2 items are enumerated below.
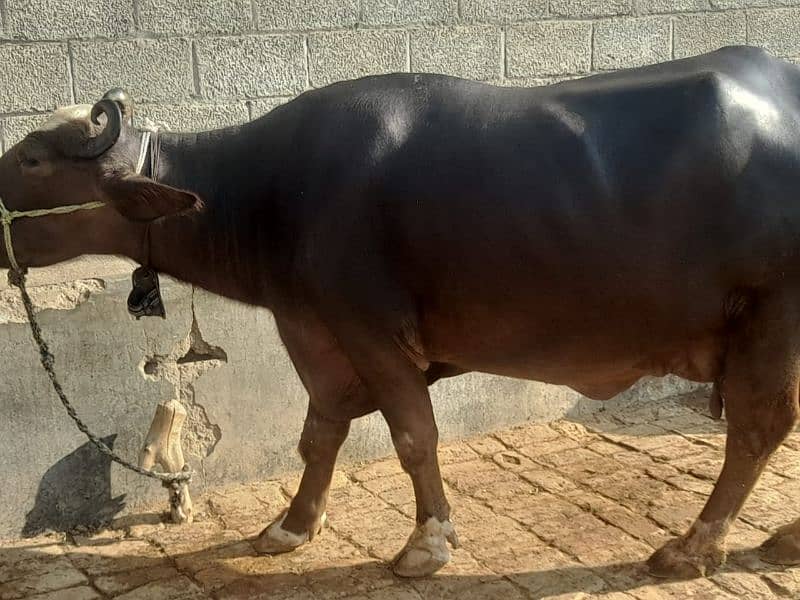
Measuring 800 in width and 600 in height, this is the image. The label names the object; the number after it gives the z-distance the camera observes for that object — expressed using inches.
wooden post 183.0
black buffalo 142.7
